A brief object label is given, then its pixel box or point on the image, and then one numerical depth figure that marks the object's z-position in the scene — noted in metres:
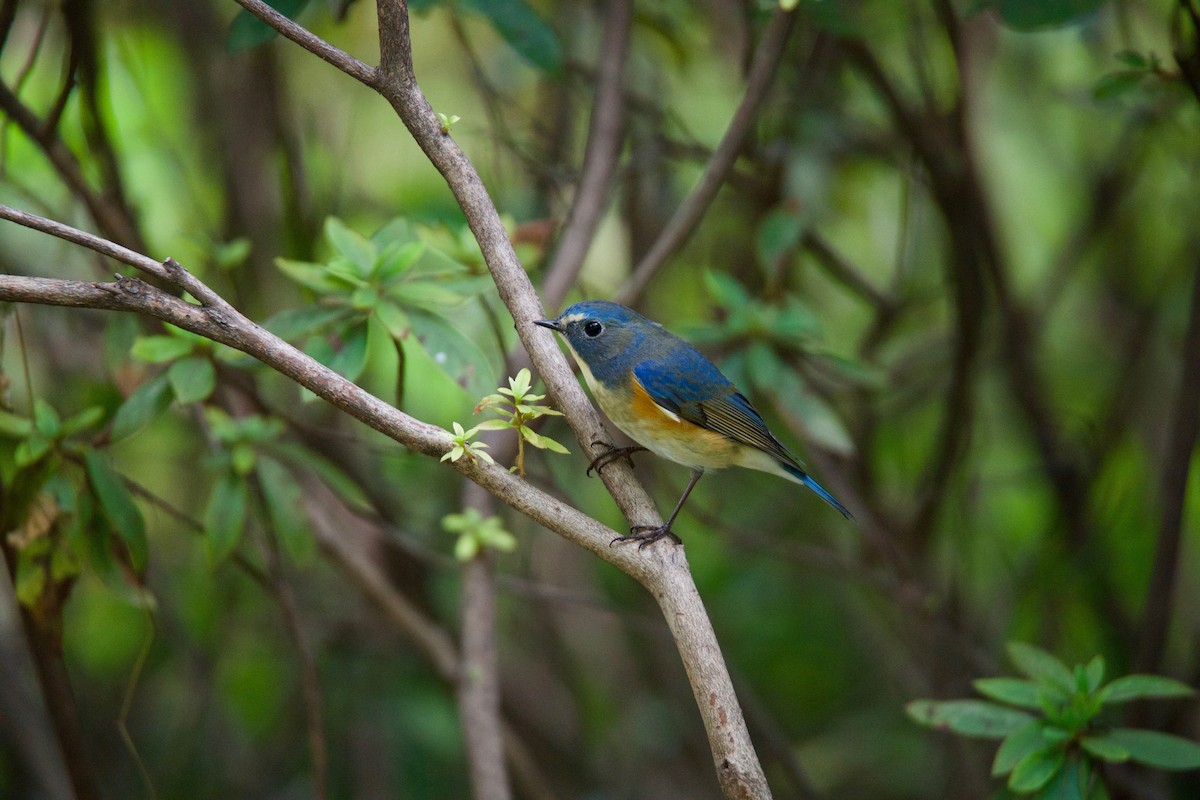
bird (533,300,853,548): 6.30
